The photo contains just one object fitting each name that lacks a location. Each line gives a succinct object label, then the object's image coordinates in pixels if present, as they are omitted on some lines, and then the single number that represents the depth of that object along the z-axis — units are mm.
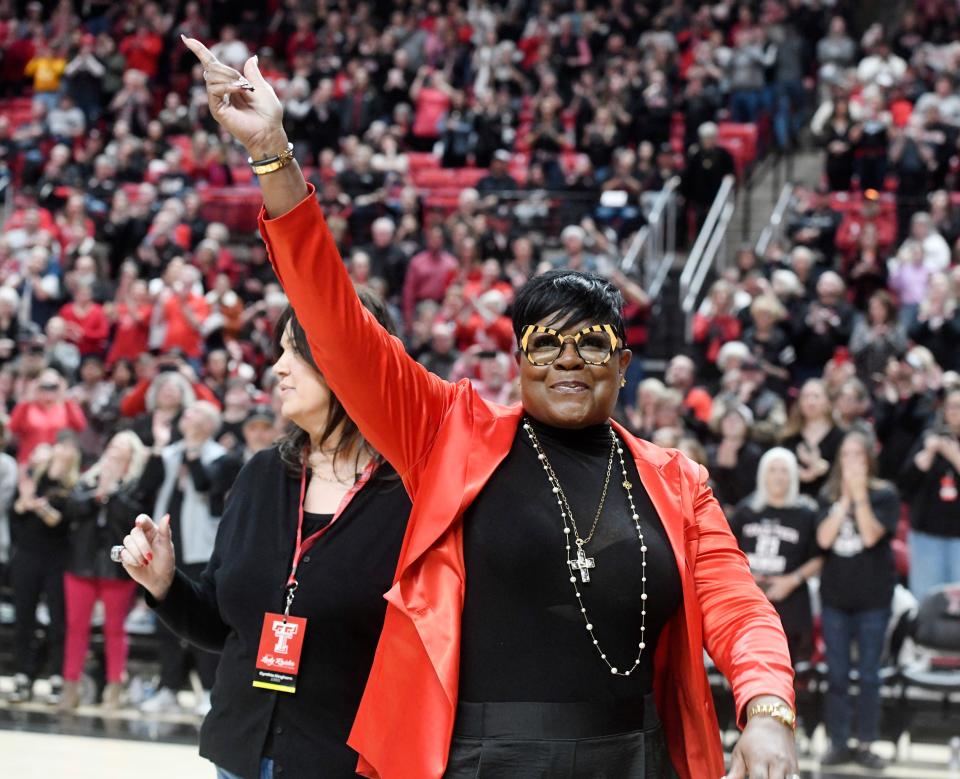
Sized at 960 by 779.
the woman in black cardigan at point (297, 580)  3111
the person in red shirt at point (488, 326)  11016
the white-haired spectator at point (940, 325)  10484
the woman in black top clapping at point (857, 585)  7672
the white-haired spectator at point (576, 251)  11688
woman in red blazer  2461
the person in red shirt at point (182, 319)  11883
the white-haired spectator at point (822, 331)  10555
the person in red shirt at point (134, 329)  12086
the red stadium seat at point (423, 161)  15594
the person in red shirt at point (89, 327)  12273
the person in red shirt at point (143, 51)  18406
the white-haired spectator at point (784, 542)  7812
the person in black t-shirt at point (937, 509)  8281
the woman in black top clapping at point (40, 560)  8930
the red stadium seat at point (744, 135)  14641
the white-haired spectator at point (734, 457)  8711
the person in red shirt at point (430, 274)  12469
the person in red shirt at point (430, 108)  16219
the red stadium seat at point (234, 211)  14562
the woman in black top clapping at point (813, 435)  8656
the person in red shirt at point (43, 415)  10484
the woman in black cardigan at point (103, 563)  8734
